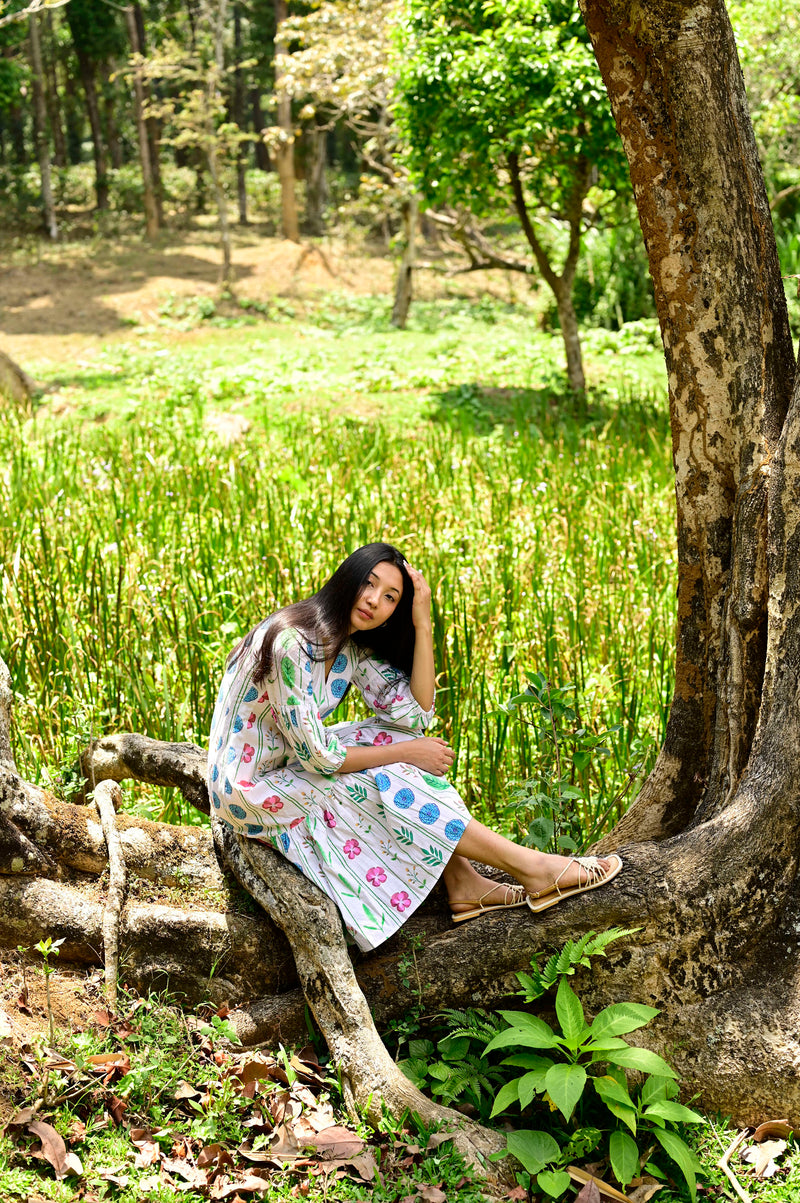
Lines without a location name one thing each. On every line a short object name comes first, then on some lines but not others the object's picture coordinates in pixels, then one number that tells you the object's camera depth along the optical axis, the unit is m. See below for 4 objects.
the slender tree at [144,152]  18.50
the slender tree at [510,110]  7.96
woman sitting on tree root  2.49
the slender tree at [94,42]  20.08
